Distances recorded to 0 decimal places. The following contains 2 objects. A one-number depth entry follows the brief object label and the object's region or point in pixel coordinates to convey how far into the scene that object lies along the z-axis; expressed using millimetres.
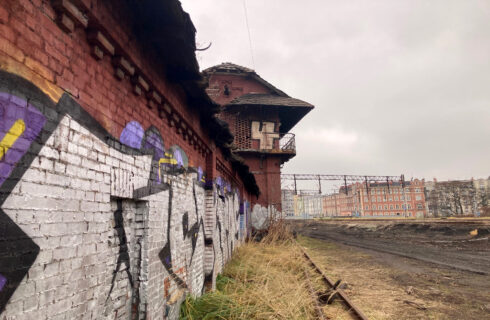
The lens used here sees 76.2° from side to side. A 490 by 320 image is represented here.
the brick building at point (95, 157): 1665
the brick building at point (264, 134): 21141
